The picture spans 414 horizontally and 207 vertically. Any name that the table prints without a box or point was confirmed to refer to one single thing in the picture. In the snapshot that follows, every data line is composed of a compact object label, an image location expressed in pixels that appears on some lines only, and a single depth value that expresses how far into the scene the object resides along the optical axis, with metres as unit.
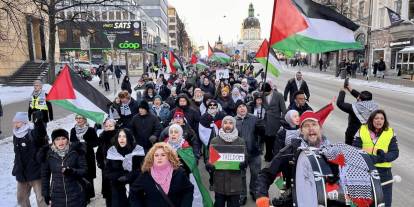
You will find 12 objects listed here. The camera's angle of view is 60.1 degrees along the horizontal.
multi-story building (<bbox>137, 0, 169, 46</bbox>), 87.62
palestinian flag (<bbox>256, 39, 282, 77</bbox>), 9.92
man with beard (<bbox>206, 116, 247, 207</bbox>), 4.75
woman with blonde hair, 3.35
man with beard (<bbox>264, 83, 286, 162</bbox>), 7.96
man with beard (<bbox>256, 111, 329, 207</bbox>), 3.11
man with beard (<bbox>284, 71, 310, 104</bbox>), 10.98
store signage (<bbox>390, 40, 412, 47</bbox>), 33.34
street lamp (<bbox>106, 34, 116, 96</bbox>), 18.02
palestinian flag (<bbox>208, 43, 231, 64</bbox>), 20.35
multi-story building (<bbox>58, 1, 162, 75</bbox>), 36.71
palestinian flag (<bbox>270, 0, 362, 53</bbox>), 5.54
